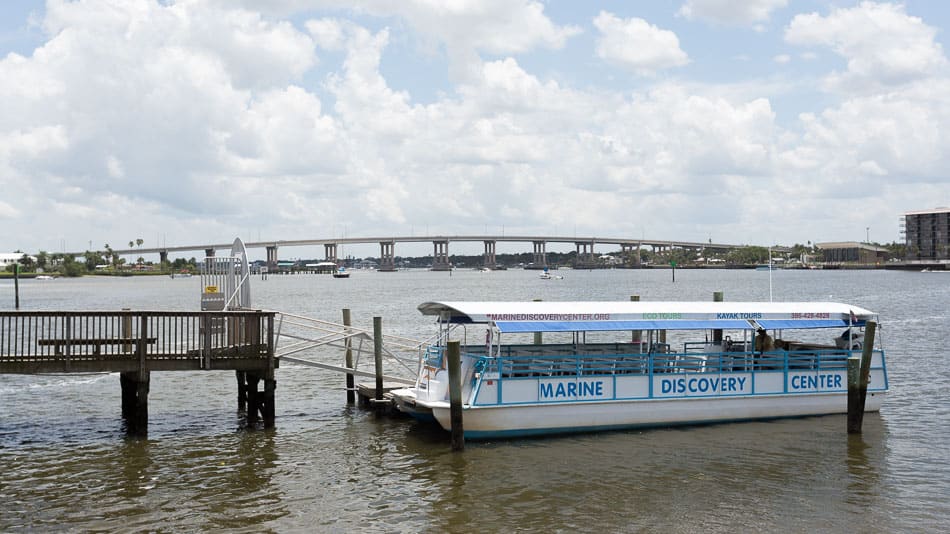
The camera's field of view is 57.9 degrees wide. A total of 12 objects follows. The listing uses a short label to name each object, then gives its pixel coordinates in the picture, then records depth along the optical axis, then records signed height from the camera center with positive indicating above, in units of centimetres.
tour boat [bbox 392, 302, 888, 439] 2059 -276
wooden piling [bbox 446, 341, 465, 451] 1919 -287
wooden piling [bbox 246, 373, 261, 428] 2312 -352
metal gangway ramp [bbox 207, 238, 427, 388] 2450 -76
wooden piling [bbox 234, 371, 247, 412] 2522 -354
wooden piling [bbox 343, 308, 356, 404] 2545 -354
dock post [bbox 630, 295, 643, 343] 2552 -212
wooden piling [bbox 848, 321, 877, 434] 2132 -304
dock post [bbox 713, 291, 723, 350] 2564 -218
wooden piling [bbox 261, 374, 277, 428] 2228 -347
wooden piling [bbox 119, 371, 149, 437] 2119 -346
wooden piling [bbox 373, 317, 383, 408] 2426 -237
